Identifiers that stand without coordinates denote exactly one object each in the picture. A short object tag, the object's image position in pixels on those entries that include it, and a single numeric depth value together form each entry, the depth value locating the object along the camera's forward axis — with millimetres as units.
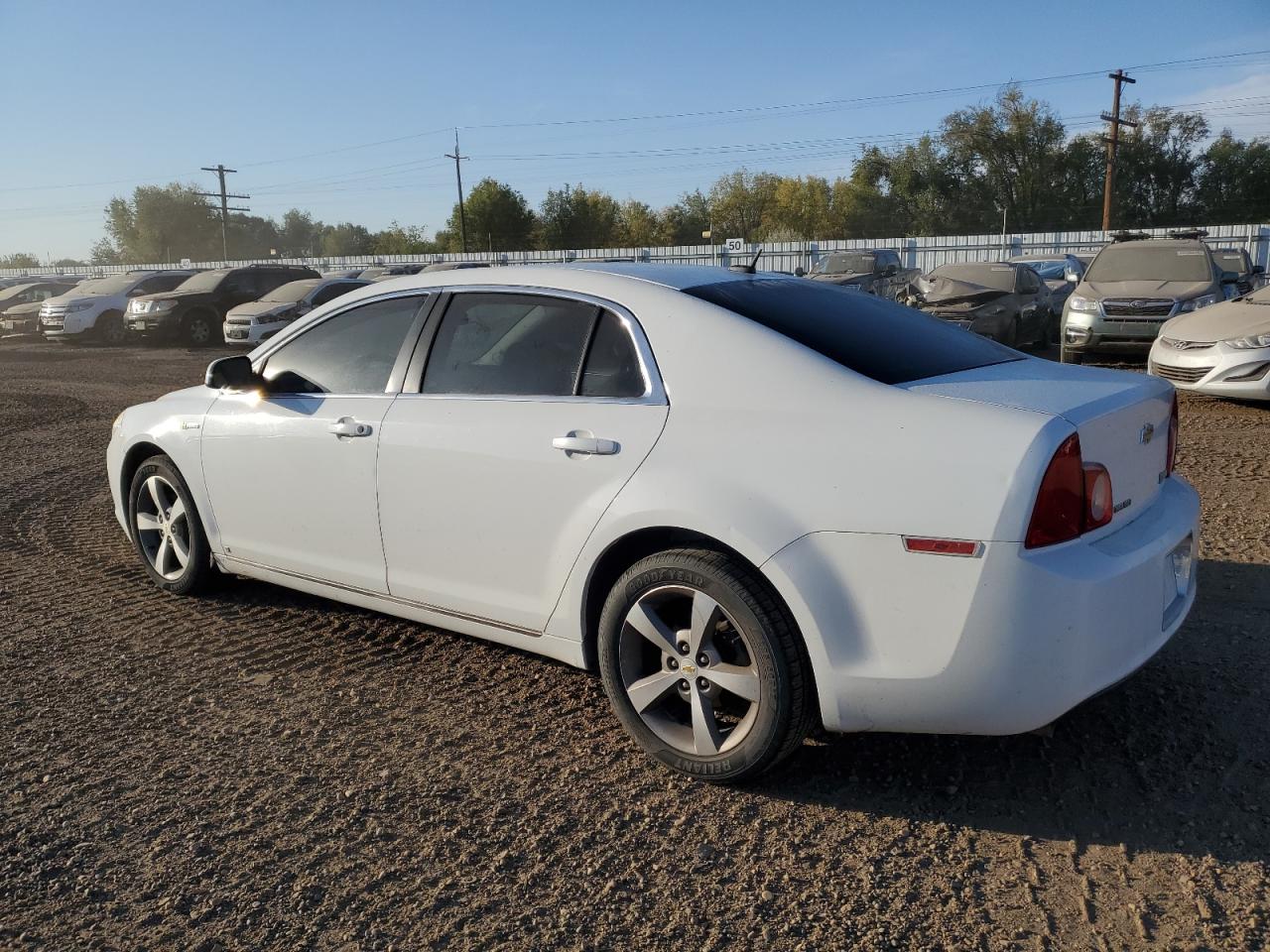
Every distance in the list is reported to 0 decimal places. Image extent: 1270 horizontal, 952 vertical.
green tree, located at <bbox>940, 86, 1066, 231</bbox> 66500
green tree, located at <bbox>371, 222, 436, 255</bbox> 87269
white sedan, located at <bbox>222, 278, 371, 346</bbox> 19547
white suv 23406
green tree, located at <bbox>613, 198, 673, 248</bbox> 80688
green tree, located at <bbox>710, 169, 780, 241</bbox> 81750
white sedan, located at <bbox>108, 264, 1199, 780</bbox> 2686
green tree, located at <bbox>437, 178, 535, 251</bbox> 67375
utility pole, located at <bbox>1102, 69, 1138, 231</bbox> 42094
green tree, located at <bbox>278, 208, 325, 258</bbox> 154250
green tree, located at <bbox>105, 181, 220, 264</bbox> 113062
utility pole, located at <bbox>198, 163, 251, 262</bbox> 74519
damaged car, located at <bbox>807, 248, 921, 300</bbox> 20766
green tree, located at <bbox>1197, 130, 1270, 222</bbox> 59750
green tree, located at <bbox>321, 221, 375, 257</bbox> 123550
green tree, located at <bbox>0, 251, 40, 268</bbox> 108125
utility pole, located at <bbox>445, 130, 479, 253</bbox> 60750
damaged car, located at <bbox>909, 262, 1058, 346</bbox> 14219
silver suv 11945
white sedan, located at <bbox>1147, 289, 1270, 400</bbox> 9008
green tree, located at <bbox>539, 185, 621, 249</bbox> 70250
